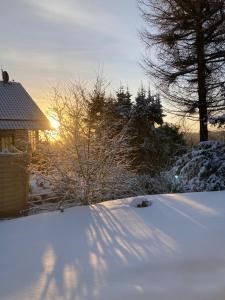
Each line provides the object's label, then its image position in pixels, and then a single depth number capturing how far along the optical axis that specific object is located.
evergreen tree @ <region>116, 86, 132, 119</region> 9.25
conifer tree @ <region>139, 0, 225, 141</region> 7.75
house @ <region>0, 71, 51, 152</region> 12.55
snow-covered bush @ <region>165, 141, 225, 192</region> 5.38
